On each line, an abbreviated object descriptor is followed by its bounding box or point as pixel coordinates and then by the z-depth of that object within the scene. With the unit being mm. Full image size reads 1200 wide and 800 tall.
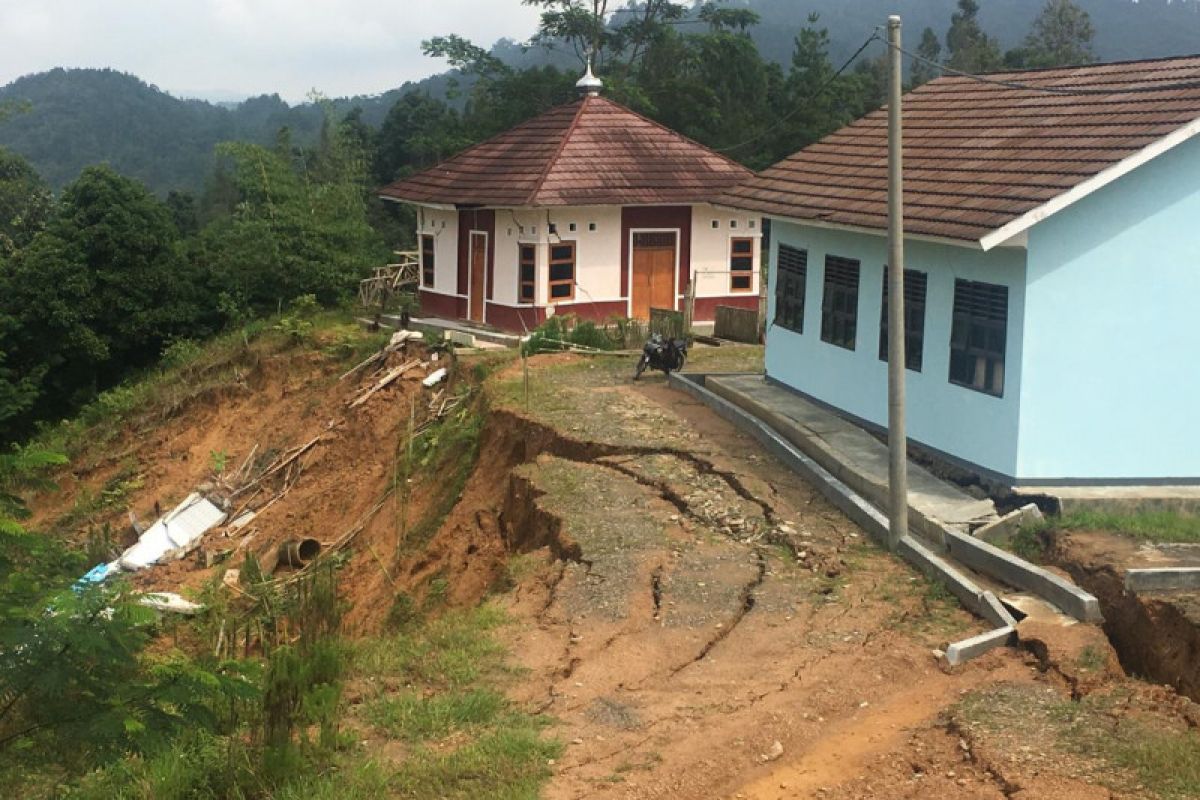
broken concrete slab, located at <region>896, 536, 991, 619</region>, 11492
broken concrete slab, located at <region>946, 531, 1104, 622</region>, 11078
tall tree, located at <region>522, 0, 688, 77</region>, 49781
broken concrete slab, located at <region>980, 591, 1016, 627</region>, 10992
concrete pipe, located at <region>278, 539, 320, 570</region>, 19016
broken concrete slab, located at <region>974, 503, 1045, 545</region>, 13430
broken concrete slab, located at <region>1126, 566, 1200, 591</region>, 11336
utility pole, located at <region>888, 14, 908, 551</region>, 12453
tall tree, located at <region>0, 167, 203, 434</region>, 29359
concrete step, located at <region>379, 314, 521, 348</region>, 25781
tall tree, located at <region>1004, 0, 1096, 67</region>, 59788
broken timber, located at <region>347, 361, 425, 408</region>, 23875
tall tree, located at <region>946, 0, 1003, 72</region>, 58844
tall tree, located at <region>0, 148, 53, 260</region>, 38750
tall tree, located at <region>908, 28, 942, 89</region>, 66125
